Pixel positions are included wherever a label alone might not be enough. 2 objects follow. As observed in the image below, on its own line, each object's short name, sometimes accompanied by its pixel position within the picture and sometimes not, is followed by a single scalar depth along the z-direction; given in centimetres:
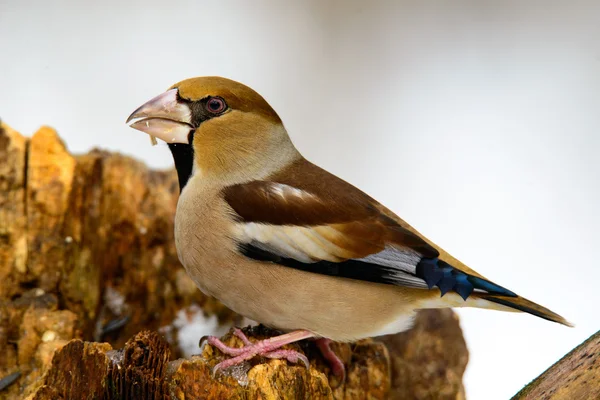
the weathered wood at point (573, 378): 430
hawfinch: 510
